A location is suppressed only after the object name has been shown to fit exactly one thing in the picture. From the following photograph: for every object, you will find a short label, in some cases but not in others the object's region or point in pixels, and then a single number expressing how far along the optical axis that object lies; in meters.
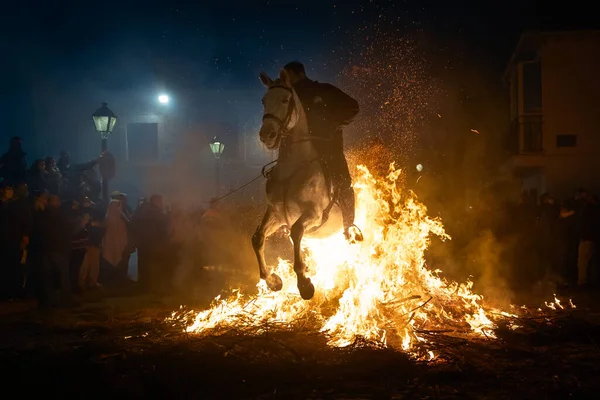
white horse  7.54
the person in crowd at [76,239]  13.12
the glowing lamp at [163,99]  34.34
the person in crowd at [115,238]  14.35
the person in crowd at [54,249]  11.58
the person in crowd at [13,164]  15.87
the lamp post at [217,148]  21.58
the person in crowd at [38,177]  15.73
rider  8.24
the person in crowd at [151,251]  13.69
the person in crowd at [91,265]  13.54
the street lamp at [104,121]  14.59
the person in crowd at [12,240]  12.23
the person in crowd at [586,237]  13.74
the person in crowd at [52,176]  15.99
